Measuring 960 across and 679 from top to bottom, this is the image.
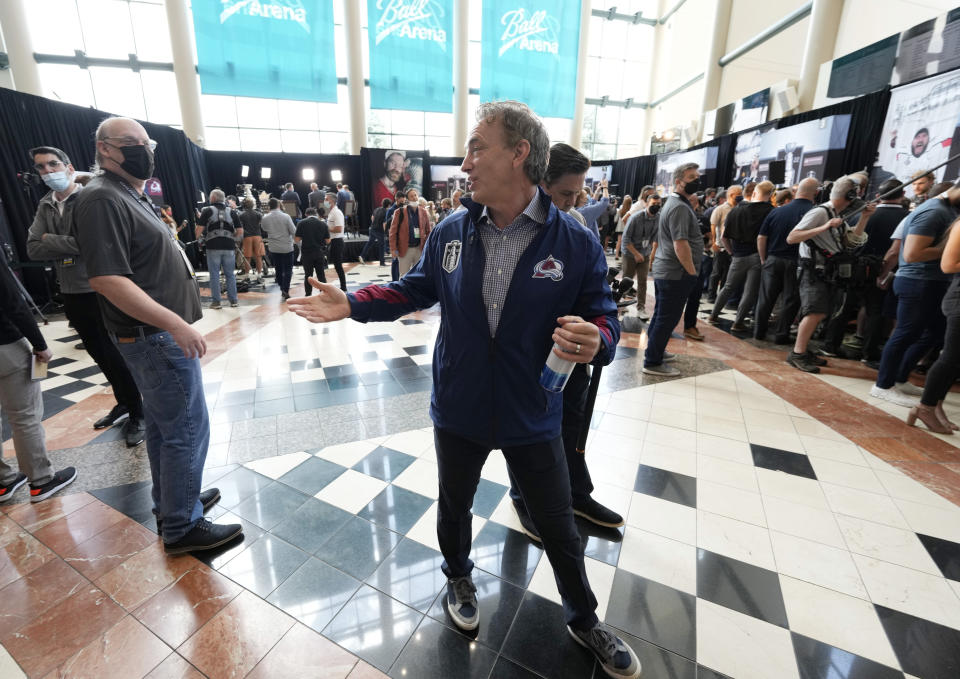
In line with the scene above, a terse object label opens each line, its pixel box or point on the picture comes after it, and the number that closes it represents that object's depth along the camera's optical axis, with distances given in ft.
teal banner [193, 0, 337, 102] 38.78
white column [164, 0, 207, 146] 41.14
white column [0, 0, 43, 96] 38.50
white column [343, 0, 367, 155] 43.73
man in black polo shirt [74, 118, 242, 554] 4.46
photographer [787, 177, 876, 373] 12.14
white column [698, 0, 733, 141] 42.27
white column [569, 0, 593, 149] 49.98
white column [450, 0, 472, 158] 46.19
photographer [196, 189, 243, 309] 18.66
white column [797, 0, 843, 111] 29.53
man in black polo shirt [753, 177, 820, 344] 13.38
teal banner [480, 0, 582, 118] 45.85
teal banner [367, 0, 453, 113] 42.91
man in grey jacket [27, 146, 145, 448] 8.30
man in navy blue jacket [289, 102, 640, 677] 3.54
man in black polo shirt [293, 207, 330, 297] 19.84
